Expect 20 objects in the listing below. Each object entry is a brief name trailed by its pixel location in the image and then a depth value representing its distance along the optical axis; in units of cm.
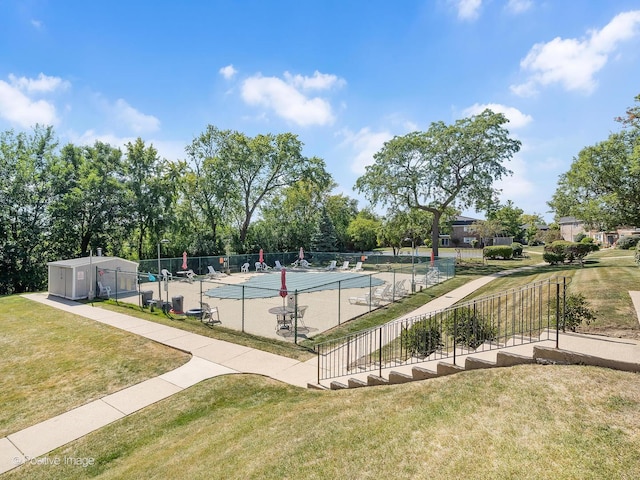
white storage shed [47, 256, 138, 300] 1705
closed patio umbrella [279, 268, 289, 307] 1121
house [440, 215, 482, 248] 5972
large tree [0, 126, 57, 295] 2264
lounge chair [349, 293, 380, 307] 1497
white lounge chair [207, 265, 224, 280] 2579
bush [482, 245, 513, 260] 3481
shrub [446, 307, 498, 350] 694
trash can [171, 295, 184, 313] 1355
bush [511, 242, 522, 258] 3659
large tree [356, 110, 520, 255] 2941
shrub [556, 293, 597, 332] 670
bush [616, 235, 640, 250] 3407
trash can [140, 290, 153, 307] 1480
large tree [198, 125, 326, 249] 3328
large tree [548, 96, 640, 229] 2014
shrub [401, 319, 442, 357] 732
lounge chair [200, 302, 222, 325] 1234
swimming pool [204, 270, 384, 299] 1866
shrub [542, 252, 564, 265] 2595
